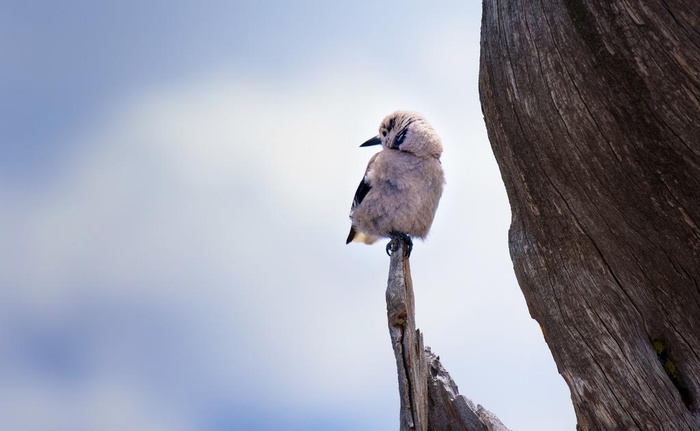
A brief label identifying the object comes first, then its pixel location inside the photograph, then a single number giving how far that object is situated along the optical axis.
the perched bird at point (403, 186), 16.12
